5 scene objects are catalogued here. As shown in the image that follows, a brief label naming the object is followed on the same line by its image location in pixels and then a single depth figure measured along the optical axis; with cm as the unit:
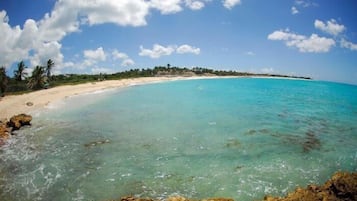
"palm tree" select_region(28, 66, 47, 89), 6206
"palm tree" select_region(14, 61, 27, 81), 7088
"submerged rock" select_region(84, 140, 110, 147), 2011
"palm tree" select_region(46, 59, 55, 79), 8183
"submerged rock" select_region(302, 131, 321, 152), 1947
